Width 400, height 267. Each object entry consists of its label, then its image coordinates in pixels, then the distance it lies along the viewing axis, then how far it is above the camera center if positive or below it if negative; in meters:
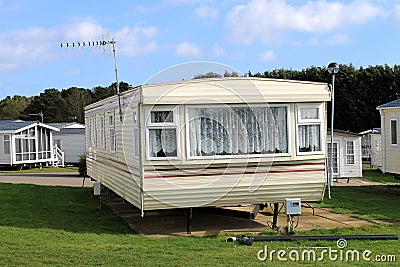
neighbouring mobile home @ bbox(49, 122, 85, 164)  39.45 +0.05
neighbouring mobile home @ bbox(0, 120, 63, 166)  33.06 +0.03
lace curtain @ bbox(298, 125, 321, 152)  10.58 +0.01
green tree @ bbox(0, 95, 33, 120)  64.31 +4.48
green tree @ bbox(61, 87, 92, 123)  58.21 +4.12
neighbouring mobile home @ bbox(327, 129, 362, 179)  22.70 -0.69
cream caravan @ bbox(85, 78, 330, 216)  9.93 -0.04
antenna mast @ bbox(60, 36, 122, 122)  12.00 +2.24
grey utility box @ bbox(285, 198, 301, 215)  10.16 -1.19
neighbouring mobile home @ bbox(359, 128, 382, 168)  29.94 -0.57
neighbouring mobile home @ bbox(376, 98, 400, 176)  18.27 +0.01
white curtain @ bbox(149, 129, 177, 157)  9.95 -0.01
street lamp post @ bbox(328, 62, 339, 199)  16.45 +1.99
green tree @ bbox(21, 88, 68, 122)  60.84 +3.83
